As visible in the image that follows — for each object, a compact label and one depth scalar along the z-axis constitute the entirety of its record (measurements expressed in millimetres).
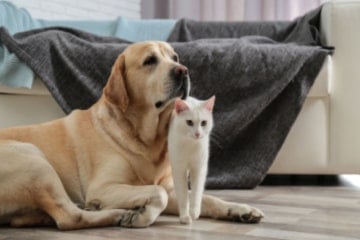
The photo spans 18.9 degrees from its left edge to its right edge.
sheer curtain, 4899
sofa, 3149
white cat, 2418
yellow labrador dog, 2421
